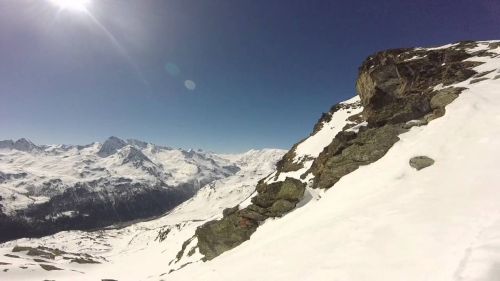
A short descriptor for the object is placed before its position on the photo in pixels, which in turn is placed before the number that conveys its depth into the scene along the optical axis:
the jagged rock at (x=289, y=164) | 56.01
